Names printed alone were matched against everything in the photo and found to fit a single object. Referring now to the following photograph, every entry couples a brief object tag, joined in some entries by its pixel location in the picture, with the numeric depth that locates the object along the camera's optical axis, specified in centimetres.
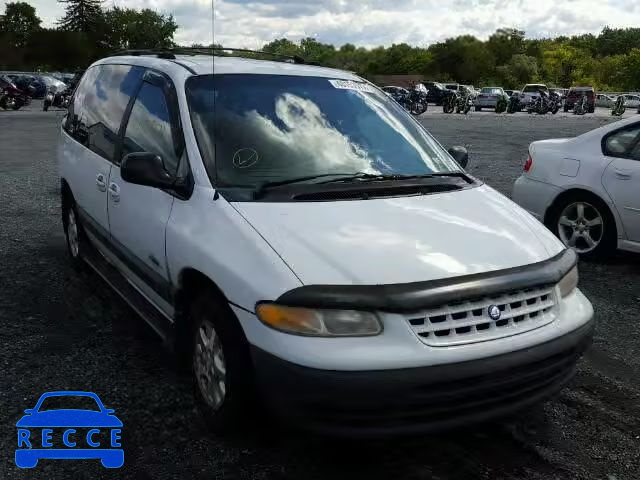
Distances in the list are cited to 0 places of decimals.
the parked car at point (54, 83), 3069
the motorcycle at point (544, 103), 4262
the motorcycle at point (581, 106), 4350
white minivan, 255
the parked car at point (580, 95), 4475
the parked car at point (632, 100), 5715
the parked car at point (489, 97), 4267
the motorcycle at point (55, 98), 2880
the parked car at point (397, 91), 3644
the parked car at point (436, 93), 4844
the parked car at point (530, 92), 4404
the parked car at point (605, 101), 5954
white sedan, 596
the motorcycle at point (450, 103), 3872
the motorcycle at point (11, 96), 2867
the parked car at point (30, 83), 3456
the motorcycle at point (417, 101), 3447
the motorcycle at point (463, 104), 3884
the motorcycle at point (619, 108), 4187
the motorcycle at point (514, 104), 4295
